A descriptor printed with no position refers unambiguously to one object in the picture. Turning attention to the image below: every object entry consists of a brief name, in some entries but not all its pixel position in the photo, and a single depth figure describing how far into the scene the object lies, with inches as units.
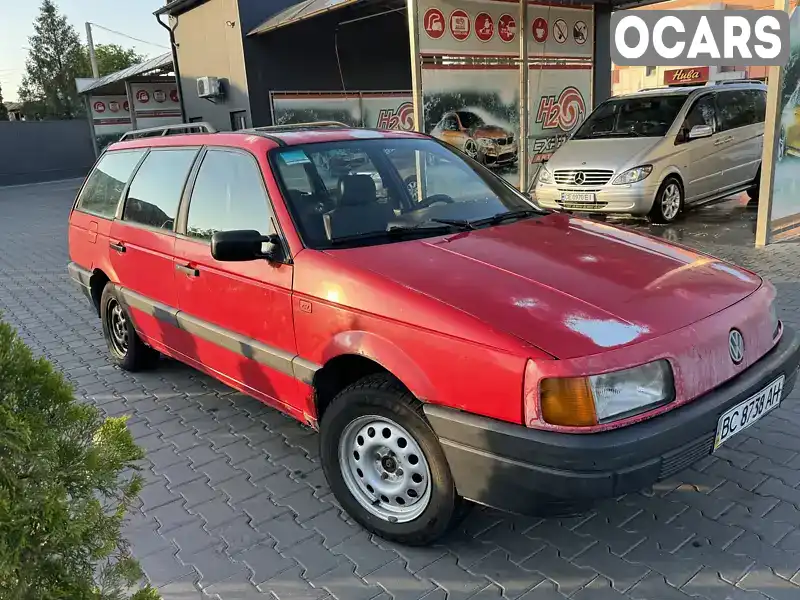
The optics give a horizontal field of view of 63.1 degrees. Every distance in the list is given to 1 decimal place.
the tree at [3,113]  1846.1
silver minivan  344.5
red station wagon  91.6
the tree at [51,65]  2210.9
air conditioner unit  544.7
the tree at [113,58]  2514.8
